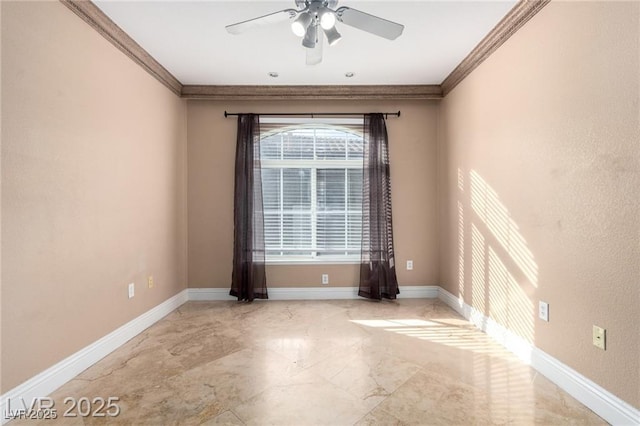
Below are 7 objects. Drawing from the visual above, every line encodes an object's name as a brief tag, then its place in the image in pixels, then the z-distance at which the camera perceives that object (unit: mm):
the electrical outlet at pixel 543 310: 2037
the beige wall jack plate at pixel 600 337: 1636
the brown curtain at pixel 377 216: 3621
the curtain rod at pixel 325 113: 3695
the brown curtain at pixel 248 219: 3580
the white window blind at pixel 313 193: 3793
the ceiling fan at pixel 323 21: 1793
